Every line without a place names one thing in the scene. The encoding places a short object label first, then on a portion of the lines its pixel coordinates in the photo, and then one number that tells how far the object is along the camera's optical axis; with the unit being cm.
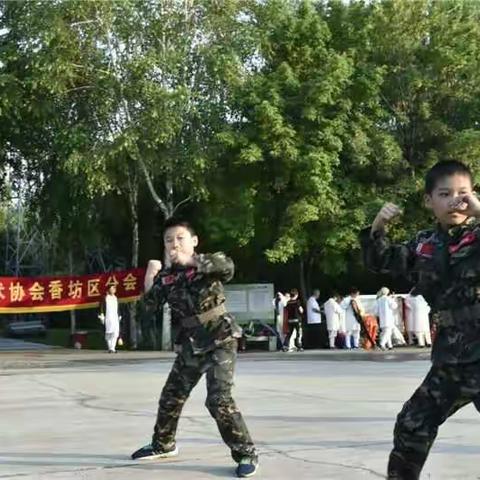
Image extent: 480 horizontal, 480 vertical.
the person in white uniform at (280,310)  2386
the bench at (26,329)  4000
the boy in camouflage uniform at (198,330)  561
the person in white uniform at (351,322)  2348
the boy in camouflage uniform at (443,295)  395
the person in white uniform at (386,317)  2250
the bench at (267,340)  2395
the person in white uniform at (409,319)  2347
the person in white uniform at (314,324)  2480
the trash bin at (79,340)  2778
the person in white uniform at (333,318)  2356
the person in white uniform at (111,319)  2305
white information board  2464
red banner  2492
